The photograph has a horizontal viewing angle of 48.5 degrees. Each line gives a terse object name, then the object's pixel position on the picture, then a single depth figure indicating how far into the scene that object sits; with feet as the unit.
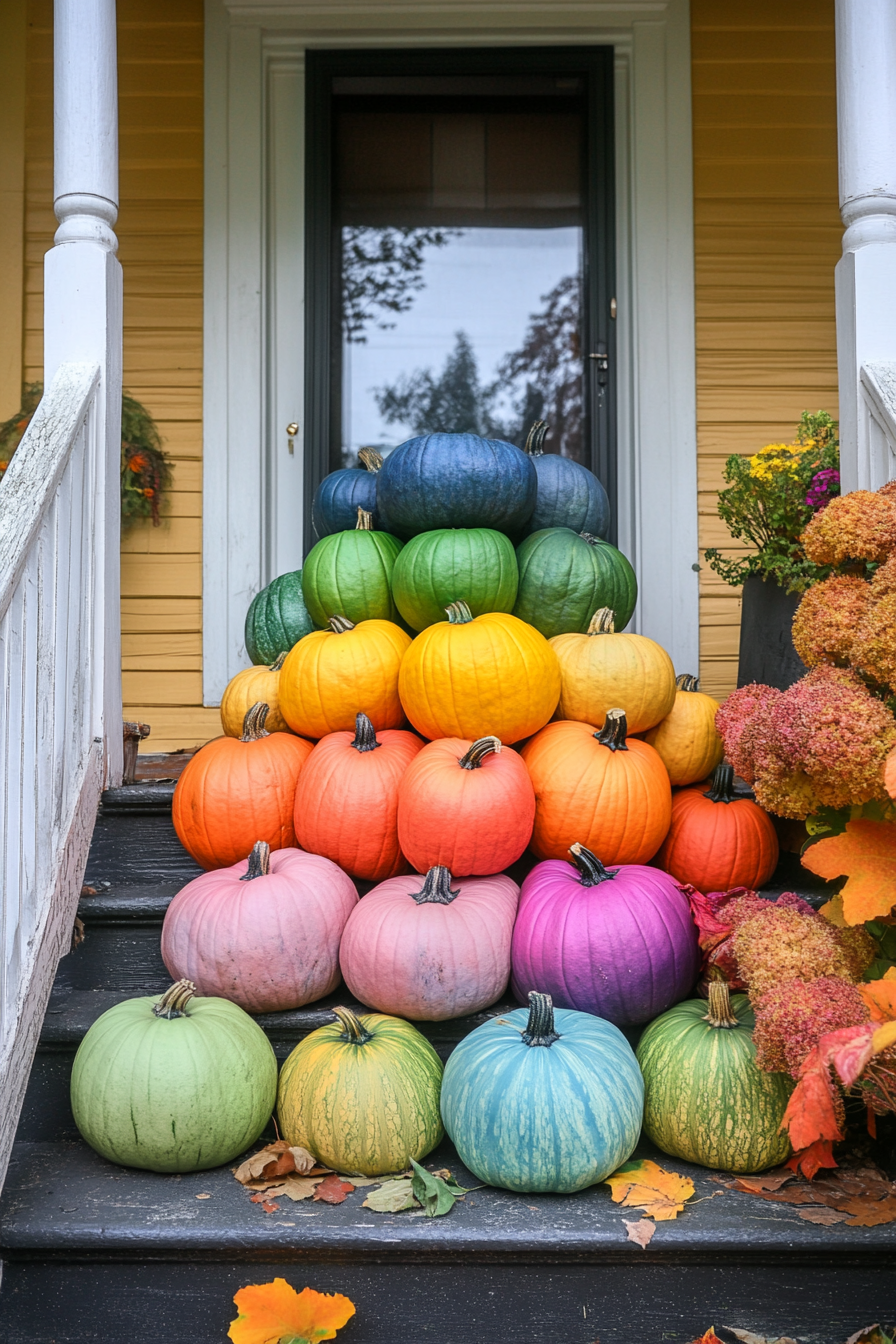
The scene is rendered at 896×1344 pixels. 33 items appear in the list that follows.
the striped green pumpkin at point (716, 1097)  5.80
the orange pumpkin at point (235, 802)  7.79
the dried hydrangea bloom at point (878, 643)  5.74
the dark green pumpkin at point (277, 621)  9.46
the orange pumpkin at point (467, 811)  6.97
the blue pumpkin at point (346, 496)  10.01
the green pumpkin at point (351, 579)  8.79
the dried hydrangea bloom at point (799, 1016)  5.32
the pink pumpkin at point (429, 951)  6.50
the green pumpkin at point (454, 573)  8.24
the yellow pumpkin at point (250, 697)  8.70
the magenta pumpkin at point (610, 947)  6.49
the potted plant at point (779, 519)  8.77
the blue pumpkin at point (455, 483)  8.67
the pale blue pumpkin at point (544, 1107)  5.48
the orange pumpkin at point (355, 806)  7.43
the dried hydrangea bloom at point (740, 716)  6.39
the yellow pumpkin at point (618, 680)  7.88
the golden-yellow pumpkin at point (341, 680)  8.05
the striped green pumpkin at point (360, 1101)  5.83
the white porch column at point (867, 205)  7.95
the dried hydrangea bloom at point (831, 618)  6.04
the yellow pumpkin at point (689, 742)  8.16
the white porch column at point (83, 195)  8.38
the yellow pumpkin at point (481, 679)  7.55
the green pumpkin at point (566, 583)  8.66
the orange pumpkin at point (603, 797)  7.33
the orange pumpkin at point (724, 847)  7.51
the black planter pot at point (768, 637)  8.84
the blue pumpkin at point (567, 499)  9.72
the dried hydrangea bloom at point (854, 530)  6.14
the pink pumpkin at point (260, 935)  6.66
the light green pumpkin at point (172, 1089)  5.76
